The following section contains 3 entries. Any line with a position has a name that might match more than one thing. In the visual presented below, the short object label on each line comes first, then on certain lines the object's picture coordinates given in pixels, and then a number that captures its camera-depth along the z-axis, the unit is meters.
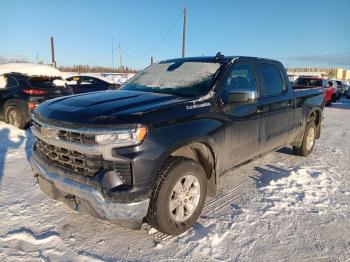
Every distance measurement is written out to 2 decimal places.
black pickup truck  2.68
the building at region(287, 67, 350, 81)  62.78
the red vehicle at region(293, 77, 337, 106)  17.42
